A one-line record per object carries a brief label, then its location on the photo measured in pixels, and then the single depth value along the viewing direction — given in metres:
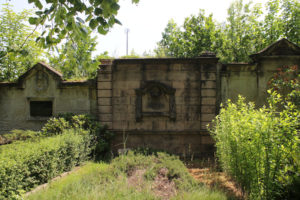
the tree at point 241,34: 17.97
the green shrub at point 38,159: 4.01
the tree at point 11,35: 14.07
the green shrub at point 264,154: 3.31
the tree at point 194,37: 20.12
